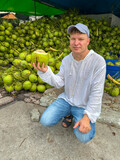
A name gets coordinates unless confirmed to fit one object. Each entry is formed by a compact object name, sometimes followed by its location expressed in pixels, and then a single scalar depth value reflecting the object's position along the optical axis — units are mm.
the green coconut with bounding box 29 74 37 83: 2604
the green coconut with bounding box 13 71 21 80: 2607
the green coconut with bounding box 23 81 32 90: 2609
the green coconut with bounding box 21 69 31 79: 2623
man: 1408
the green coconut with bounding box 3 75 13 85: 2543
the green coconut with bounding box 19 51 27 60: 2947
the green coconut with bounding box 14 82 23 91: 2676
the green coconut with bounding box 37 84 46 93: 2726
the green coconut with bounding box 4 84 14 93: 2666
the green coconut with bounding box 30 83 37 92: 2718
